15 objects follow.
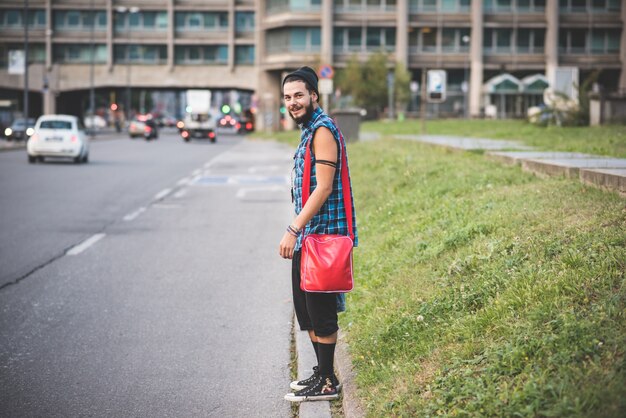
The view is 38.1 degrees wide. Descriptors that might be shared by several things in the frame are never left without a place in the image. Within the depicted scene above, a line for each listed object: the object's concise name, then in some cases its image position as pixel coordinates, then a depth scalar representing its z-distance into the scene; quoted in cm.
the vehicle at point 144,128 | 6238
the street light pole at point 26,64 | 5020
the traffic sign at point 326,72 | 3170
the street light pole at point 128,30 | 8809
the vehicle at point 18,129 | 5411
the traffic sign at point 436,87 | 3062
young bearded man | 507
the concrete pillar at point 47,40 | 9200
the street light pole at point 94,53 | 7700
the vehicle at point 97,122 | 10602
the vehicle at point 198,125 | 5912
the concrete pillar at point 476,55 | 8150
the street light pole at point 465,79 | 8107
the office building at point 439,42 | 8150
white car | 3017
